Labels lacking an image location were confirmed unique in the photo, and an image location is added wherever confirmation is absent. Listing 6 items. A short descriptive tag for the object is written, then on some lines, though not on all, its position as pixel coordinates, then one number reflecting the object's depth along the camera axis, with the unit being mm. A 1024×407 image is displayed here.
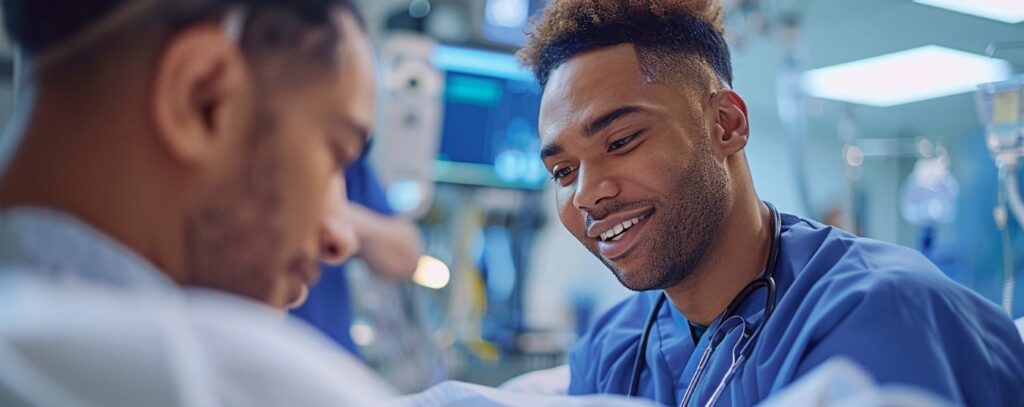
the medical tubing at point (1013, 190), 1521
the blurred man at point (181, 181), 530
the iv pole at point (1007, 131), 1486
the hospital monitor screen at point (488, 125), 2742
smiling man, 984
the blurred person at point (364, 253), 1680
